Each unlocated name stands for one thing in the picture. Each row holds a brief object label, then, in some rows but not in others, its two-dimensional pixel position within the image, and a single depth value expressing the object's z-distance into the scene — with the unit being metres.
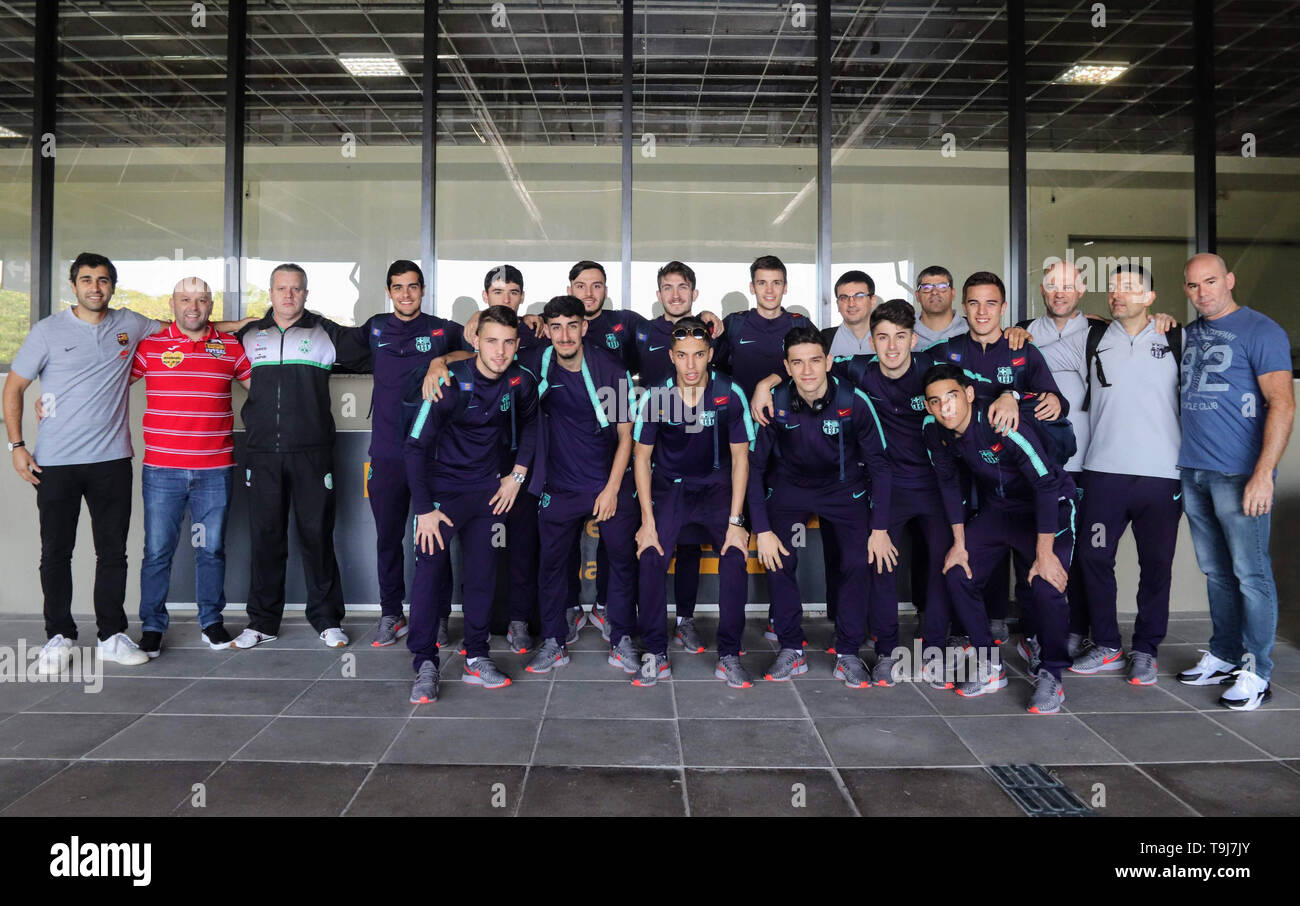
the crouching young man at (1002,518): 3.42
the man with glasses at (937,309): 4.33
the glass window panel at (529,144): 6.29
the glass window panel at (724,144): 6.18
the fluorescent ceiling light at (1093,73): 6.60
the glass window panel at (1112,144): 5.88
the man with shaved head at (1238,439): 3.48
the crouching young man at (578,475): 3.93
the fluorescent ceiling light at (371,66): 6.59
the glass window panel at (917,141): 6.08
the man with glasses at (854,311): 4.30
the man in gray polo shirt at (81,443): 4.05
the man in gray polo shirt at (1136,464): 3.78
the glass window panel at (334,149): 6.15
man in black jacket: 4.33
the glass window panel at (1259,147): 5.55
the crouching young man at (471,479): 3.61
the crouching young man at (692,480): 3.79
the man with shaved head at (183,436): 4.24
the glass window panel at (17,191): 5.34
